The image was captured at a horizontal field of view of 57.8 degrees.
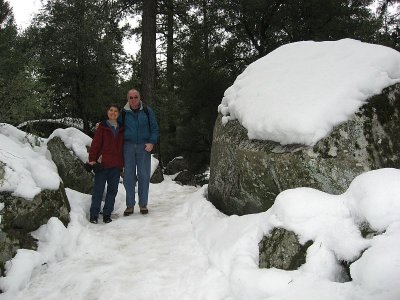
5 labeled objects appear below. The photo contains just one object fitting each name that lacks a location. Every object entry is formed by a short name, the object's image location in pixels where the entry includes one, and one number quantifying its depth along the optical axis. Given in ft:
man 20.04
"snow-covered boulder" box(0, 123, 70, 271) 14.19
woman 19.16
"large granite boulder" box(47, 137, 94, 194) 22.24
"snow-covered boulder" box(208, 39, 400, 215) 13.93
